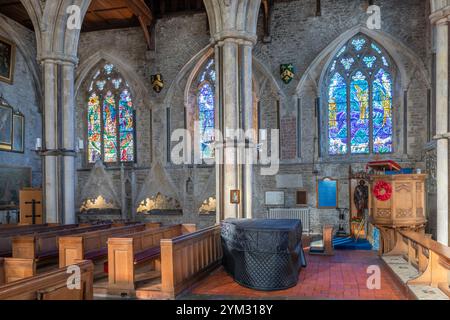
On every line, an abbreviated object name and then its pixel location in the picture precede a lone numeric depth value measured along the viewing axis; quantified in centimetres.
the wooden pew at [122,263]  580
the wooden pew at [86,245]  648
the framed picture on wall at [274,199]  1289
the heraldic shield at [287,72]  1293
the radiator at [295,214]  1258
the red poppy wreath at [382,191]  739
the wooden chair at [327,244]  866
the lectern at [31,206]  1080
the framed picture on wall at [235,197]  869
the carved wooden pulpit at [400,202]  730
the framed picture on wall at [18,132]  1351
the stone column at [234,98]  875
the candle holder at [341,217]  1185
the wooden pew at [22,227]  825
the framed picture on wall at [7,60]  1327
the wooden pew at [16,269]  473
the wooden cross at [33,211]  1080
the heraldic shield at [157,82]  1427
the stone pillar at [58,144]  1041
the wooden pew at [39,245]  667
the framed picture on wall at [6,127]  1298
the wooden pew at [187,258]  560
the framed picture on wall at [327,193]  1248
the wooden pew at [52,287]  333
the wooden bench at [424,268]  499
